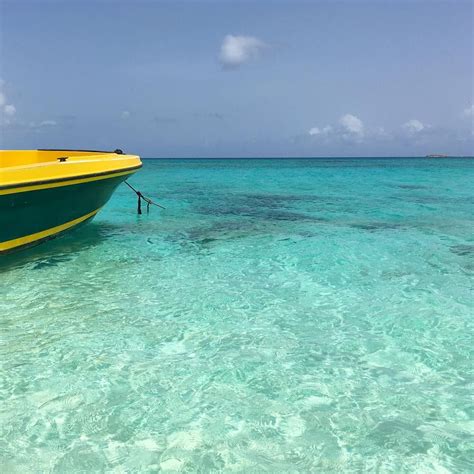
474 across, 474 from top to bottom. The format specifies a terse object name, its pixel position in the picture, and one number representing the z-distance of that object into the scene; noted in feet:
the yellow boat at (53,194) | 19.87
